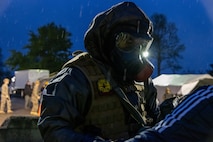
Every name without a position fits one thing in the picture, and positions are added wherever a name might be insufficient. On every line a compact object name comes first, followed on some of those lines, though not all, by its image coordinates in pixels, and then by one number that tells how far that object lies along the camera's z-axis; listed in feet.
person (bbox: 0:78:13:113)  58.49
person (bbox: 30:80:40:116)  58.80
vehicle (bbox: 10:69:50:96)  94.48
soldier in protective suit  6.19
